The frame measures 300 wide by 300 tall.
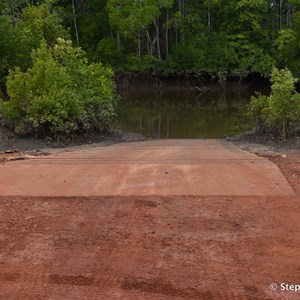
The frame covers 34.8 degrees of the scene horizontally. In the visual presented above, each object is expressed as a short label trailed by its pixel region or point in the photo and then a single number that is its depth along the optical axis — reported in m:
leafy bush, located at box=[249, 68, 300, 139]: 13.54
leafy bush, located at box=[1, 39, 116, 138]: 13.72
